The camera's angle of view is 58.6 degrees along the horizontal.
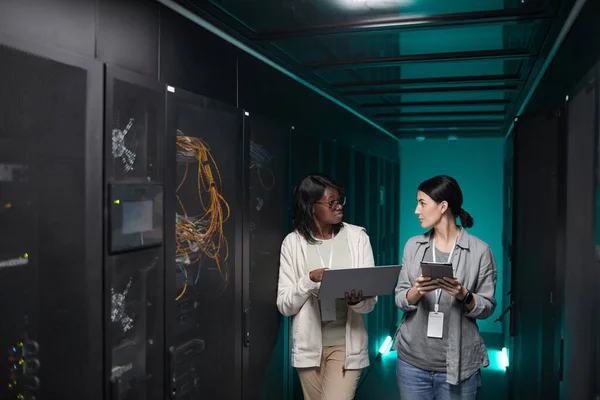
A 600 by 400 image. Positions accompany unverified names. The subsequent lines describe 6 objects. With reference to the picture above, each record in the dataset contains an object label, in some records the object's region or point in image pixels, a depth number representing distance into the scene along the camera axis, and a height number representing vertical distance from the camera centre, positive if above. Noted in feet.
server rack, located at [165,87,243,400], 7.13 -0.82
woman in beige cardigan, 9.75 -1.98
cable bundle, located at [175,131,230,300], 7.32 -0.39
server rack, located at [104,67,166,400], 5.85 -0.52
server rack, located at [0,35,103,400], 4.64 -0.31
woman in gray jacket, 8.38 -1.76
